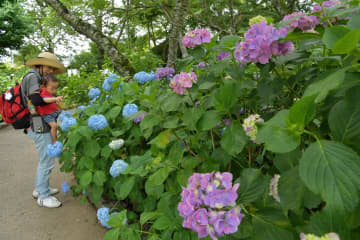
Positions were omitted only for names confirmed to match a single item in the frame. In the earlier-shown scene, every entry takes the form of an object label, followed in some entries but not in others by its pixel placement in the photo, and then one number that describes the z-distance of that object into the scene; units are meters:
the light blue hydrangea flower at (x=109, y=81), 2.19
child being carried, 2.38
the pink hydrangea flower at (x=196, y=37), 1.03
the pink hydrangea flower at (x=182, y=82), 0.92
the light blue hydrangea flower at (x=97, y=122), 1.82
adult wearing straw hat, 2.32
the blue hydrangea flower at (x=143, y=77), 2.08
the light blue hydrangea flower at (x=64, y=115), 2.27
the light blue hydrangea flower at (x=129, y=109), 1.77
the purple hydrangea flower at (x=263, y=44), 0.70
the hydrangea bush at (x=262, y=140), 0.47
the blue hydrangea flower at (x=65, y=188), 2.46
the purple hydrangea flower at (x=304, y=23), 0.70
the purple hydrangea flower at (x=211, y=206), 0.58
